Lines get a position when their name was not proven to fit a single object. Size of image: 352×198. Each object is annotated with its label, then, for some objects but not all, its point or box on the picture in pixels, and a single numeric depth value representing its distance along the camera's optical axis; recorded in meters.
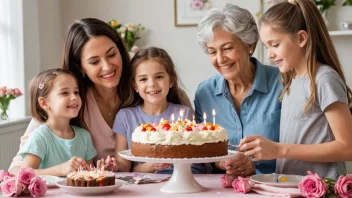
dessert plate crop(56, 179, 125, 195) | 2.12
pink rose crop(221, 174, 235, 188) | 2.26
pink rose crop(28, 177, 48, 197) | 2.13
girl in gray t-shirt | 2.27
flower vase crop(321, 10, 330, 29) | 5.35
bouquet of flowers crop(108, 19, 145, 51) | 5.74
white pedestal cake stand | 2.15
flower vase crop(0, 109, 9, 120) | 4.65
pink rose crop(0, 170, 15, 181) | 2.28
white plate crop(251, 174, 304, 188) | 2.23
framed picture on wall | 5.77
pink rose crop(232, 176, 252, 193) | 2.14
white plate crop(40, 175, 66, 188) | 2.30
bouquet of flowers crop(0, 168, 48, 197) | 2.14
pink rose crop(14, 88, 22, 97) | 4.55
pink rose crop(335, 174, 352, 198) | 2.01
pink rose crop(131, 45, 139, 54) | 5.51
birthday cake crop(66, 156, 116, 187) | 2.14
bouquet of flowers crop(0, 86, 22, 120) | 4.52
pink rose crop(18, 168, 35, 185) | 2.16
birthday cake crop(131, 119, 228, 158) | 2.16
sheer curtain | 5.02
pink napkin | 2.07
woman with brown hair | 2.85
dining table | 2.14
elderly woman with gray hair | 2.71
